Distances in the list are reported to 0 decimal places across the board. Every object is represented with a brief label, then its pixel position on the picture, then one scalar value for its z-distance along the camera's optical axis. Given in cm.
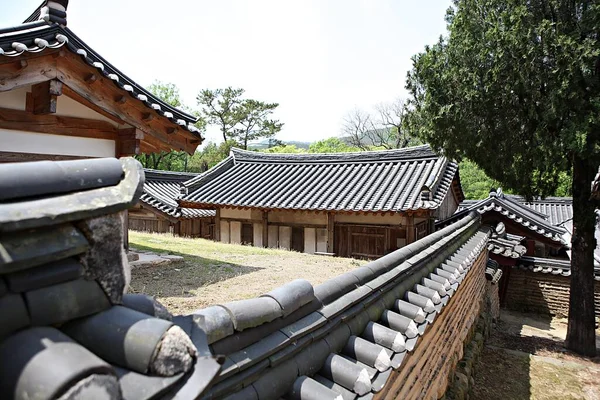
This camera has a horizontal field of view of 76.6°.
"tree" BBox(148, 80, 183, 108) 3628
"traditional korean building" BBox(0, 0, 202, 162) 442
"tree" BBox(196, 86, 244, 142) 3625
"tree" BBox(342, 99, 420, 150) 3641
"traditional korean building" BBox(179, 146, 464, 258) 1220
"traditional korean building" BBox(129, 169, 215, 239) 1778
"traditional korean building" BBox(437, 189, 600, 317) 1260
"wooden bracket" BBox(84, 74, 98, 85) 496
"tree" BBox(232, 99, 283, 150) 3597
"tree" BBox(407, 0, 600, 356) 730
